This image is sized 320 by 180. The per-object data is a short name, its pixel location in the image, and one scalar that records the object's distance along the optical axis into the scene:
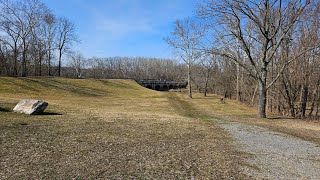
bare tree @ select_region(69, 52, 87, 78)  94.50
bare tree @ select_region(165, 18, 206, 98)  32.31
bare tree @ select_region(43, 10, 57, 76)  44.44
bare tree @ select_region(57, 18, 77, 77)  48.78
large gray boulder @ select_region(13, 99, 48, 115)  10.42
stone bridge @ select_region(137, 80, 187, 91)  70.96
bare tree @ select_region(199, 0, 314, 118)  13.62
